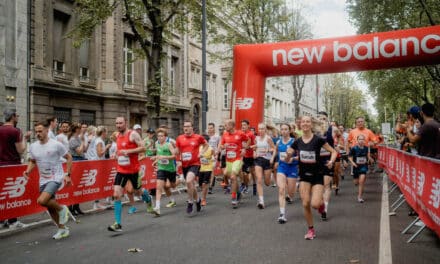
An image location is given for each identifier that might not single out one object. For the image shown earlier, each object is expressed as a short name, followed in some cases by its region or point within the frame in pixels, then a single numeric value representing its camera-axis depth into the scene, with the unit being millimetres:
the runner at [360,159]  11839
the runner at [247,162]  12991
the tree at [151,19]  15961
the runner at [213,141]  15719
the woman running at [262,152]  11461
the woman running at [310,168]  7250
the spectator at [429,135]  7762
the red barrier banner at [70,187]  8359
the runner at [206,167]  10656
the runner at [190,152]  10211
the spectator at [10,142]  8555
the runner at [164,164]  10227
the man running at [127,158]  8453
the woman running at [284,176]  8789
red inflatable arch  13164
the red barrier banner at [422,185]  5980
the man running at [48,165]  7441
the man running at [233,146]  11445
